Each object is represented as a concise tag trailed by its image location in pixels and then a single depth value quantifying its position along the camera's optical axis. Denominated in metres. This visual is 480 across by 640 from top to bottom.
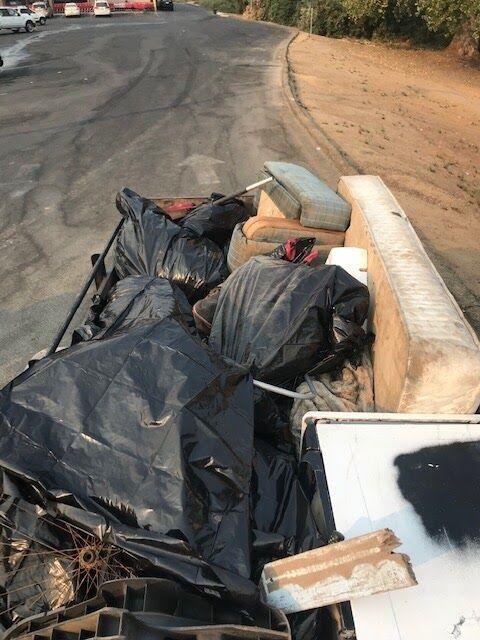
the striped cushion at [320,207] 3.06
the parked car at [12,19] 23.86
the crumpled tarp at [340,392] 2.16
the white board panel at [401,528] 1.29
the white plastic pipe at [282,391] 2.07
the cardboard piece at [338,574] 1.30
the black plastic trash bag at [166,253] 3.28
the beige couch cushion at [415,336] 1.78
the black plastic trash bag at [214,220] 3.61
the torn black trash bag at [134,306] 2.45
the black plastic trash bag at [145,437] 1.43
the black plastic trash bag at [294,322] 2.22
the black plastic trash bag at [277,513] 1.51
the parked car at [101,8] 31.06
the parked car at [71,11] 32.19
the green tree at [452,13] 13.00
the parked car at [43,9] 29.70
